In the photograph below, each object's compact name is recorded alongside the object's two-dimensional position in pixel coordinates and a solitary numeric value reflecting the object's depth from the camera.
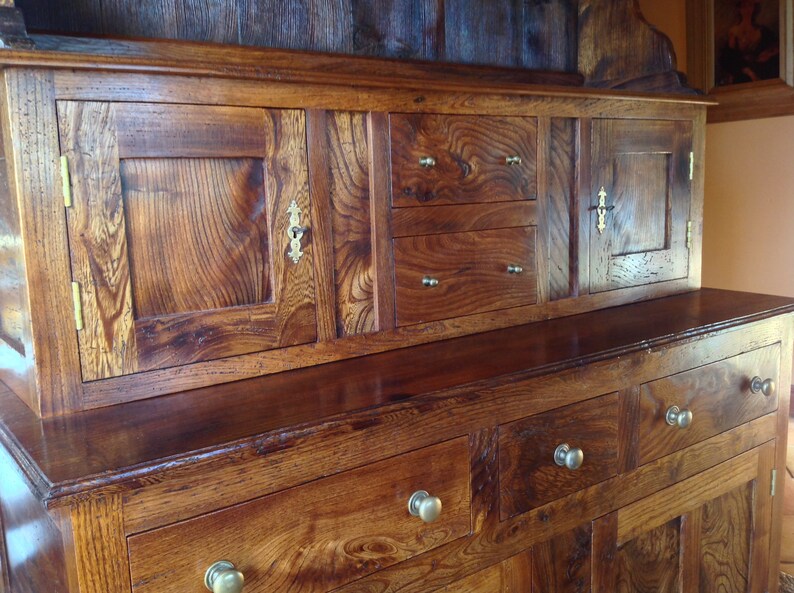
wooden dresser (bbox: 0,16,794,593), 0.83
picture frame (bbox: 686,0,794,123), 2.82
